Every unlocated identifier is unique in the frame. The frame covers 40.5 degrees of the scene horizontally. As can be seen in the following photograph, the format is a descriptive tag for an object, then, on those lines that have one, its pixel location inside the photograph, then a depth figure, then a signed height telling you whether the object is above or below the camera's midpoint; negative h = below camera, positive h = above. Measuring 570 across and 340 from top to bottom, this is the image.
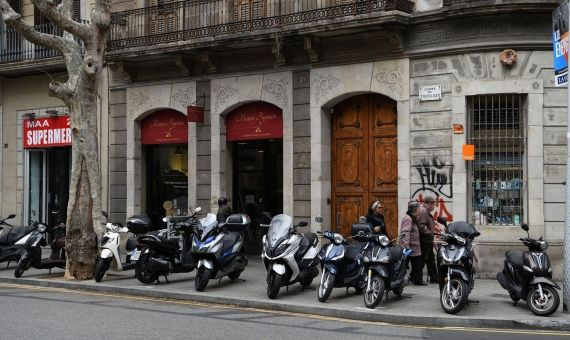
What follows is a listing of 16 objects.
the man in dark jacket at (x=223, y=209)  17.88 -0.83
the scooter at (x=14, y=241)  16.50 -1.46
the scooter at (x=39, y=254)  15.84 -1.67
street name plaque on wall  15.80 +1.68
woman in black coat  14.82 -0.83
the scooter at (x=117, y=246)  14.76 -1.40
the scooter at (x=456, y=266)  11.06 -1.35
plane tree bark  15.32 +1.07
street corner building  15.11 +1.43
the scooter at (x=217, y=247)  13.53 -1.30
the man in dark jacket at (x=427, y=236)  14.39 -1.15
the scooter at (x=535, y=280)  10.94 -1.52
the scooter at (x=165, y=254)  14.23 -1.50
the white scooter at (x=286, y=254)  12.70 -1.35
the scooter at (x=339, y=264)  12.36 -1.47
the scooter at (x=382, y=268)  11.73 -1.47
